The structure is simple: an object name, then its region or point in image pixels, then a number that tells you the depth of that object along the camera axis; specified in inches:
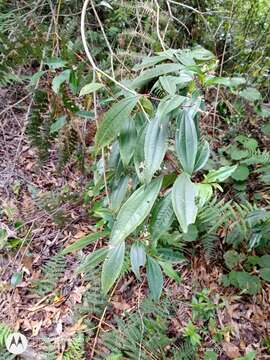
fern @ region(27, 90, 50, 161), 54.1
